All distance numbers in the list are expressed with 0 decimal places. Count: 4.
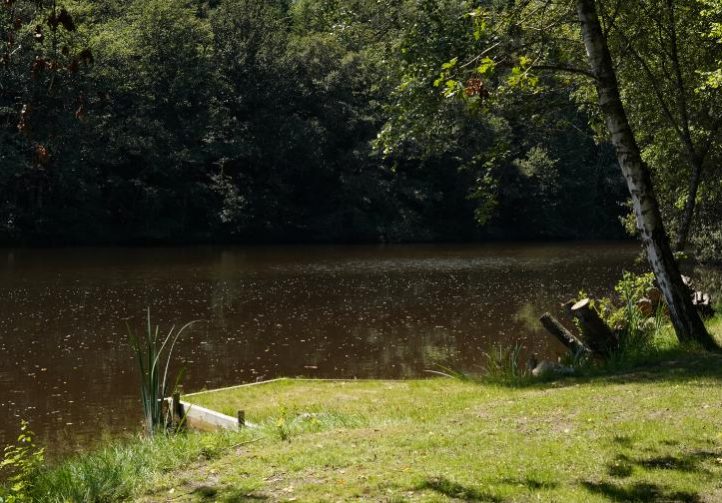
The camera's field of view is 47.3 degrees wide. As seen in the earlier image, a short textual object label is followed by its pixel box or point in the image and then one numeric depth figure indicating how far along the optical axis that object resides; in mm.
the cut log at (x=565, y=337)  13164
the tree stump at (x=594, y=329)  12508
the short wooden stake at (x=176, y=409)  10688
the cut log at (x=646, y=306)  15961
